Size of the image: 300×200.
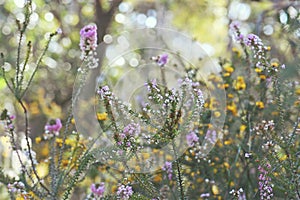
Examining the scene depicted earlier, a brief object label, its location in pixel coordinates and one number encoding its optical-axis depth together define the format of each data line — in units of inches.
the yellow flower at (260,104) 150.4
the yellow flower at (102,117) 136.6
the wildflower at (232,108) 159.0
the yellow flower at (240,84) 158.2
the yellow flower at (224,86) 160.9
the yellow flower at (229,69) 162.5
